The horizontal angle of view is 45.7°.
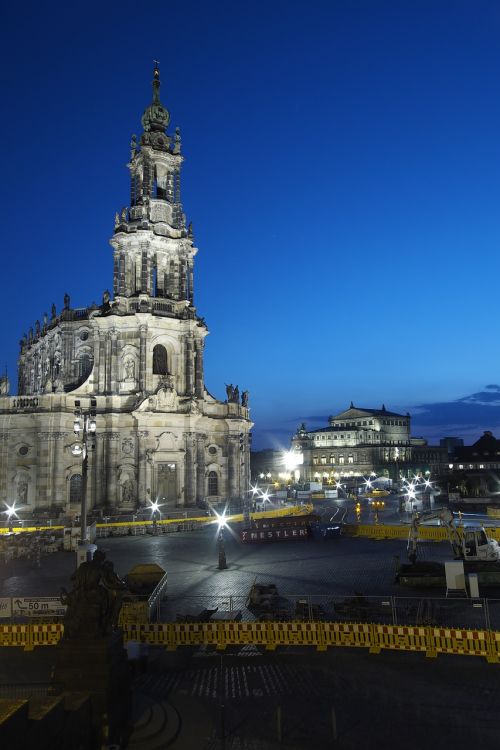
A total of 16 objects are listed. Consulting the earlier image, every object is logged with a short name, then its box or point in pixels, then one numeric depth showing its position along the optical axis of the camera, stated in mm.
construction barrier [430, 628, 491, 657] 15242
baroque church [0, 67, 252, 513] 52312
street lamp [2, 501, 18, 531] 46544
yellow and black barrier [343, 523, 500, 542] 37719
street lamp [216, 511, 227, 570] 28047
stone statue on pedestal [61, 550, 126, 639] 11156
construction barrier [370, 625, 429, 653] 15625
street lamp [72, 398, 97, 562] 22672
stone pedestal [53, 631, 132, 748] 10492
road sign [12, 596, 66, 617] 17984
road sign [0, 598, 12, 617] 18462
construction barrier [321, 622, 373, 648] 16047
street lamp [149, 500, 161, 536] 42406
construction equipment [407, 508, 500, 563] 25953
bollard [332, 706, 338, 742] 10641
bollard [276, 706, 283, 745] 10860
